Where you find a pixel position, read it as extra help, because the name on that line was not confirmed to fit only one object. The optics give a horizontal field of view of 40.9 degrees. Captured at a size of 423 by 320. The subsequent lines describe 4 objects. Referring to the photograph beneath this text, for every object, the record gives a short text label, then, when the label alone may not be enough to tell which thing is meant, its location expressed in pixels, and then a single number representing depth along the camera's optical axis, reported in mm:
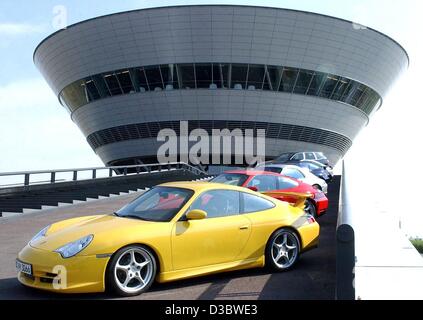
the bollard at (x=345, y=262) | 5488
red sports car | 12875
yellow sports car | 6441
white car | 16547
